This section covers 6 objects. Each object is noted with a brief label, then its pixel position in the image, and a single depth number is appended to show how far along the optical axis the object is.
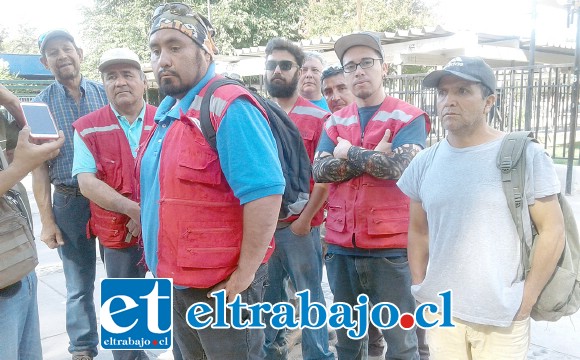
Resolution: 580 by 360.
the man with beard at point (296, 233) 3.21
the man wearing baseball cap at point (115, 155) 3.09
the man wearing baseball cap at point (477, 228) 2.09
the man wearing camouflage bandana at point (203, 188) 1.96
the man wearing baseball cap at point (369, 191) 2.73
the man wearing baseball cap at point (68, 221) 3.44
